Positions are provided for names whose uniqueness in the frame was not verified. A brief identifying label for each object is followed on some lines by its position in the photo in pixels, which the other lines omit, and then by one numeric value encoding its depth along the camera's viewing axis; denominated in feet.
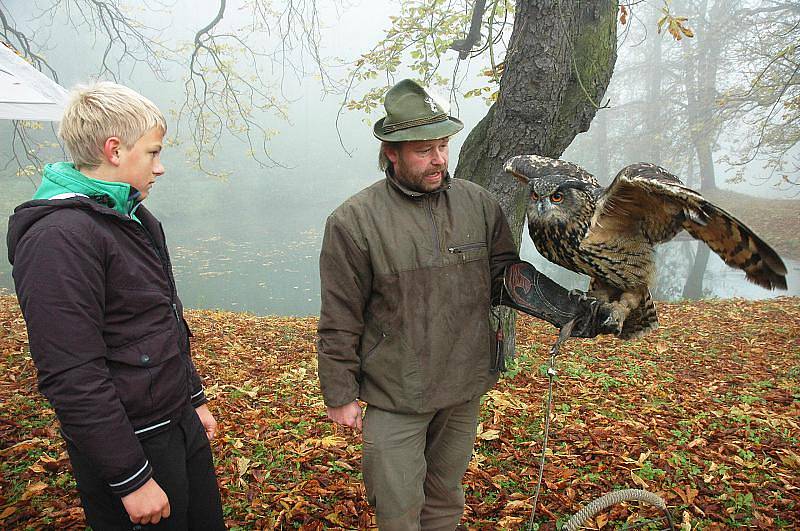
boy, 4.06
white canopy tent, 8.68
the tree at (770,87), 37.27
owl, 5.30
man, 6.23
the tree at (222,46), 20.90
